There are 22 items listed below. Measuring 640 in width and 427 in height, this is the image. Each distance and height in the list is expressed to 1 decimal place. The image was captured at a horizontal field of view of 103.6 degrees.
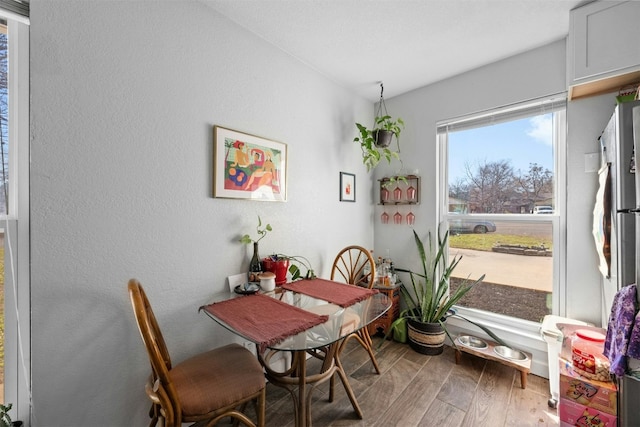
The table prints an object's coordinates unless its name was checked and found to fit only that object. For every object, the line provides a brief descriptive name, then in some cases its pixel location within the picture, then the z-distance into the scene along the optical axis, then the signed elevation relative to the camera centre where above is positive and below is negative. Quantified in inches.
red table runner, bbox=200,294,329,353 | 43.2 -20.8
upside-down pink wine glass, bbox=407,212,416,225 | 104.7 -1.8
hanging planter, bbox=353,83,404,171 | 99.1 +29.7
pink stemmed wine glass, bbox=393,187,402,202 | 108.8 +8.6
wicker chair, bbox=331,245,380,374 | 84.3 -22.7
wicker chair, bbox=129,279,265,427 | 36.2 -30.5
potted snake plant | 87.7 -32.6
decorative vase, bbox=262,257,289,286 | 70.9 -15.5
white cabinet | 56.6 +40.4
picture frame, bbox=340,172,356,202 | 101.0 +10.8
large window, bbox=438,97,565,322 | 79.4 +4.2
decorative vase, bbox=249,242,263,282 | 69.2 -14.7
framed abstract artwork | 64.7 +12.8
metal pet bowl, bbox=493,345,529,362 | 76.1 -43.0
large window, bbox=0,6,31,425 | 42.0 -0.5
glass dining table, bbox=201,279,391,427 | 43.8 -21.3
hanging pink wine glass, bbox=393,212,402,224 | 109.3 -1.9
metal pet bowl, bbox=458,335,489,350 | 83.3 -43.0
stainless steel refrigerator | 40.8 +0.6
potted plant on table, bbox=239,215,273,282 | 68.7 -13.8
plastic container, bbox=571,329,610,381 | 50.3 -28.9
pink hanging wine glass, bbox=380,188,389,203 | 113.1 +8.3
